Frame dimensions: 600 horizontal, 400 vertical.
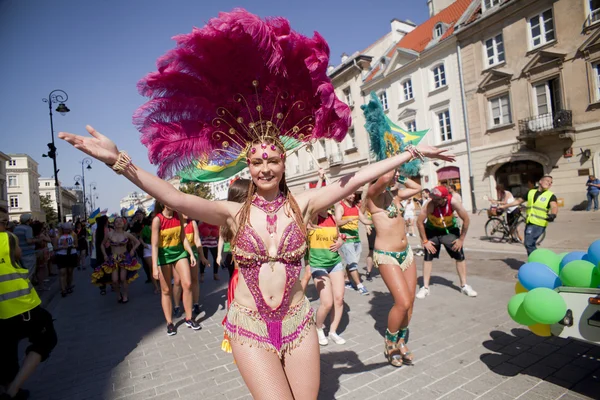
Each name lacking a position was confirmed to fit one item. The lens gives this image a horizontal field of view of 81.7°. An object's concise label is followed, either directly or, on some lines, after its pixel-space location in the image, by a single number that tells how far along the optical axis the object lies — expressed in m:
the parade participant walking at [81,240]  14.49
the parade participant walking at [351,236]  6.89
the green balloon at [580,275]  3.09
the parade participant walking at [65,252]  8.95
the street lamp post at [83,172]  28.67
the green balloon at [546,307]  3.04
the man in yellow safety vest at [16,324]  3.61
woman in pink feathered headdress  2.16
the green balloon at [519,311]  3.31
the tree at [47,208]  59.20
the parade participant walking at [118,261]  7.93
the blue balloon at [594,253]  3.30
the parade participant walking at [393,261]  3.76
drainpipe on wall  21.56
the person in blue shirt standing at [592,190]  15.69
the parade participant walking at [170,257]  5.45
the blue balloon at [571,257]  3.67
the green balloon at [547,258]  3.81
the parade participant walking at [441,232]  6.12
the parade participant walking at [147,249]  8.47
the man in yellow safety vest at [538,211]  6.74
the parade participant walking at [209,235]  9.17
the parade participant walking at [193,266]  6.00
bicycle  10.86
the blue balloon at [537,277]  3.51
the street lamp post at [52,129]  16.14
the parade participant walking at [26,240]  6.52
